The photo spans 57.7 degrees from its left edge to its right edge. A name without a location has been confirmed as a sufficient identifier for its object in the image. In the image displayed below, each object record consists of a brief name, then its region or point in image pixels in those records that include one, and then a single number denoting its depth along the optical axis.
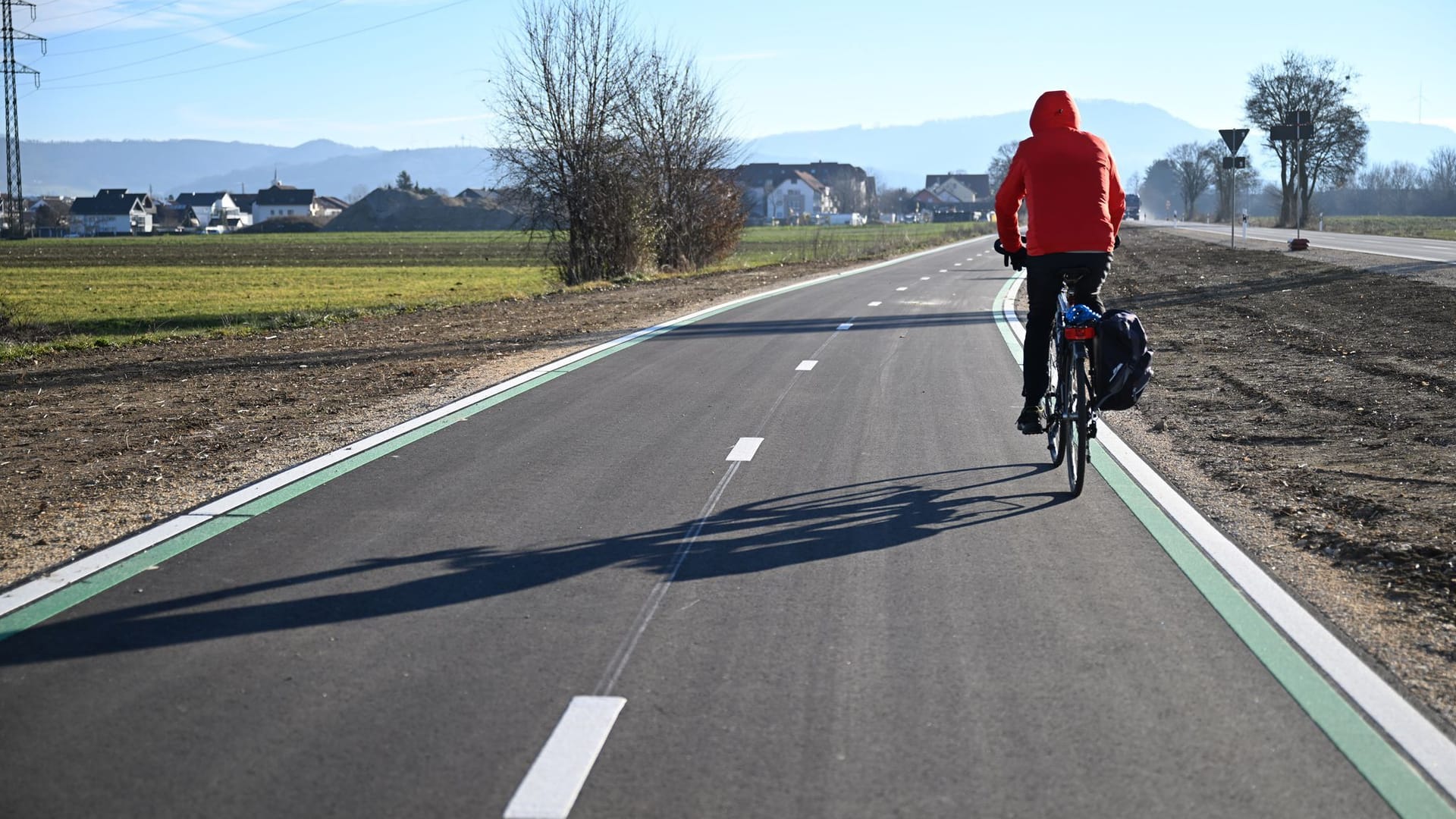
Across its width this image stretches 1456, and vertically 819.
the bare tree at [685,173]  38.12
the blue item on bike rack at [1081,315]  7.17
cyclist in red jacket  7.36
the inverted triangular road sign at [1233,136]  37.09
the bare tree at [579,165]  31.86
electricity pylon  80.81
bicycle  7.17
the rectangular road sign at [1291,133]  42.03
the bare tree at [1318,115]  82.31
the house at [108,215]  190.12
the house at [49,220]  154.25
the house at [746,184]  41.69
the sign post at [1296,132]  38.84
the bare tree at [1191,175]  142.88
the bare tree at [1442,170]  153.25
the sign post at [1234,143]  37.12
